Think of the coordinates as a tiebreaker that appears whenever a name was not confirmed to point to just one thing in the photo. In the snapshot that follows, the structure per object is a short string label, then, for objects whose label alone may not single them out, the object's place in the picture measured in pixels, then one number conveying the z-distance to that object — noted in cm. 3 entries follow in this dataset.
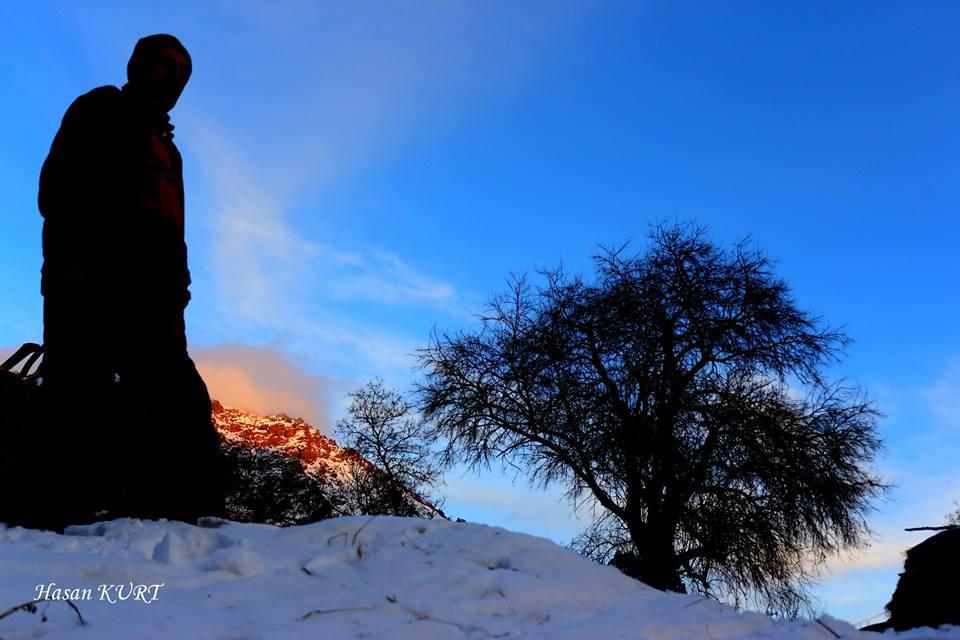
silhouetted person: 523
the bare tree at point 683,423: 1303
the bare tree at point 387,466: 1606
